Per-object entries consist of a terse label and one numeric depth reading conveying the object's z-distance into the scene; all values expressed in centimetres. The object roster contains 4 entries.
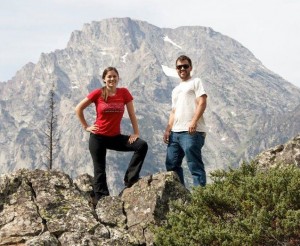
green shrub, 758
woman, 1086
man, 1129
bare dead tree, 4818
